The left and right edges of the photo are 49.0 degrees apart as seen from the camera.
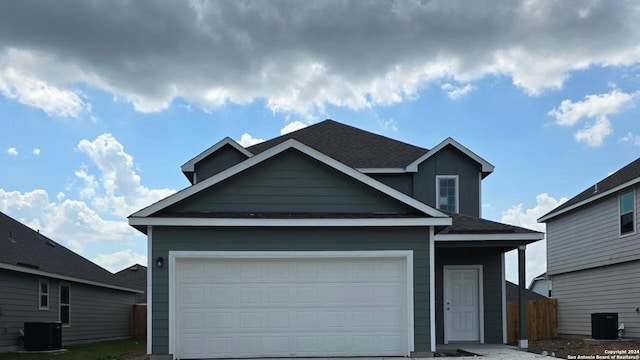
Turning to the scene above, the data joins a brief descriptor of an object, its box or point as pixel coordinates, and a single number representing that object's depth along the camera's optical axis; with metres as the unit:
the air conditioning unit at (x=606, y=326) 20.69
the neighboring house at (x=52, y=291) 18.98
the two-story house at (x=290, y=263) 13.88
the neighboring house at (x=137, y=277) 34.19
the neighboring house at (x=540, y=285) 46.88
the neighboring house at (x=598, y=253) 21.28
